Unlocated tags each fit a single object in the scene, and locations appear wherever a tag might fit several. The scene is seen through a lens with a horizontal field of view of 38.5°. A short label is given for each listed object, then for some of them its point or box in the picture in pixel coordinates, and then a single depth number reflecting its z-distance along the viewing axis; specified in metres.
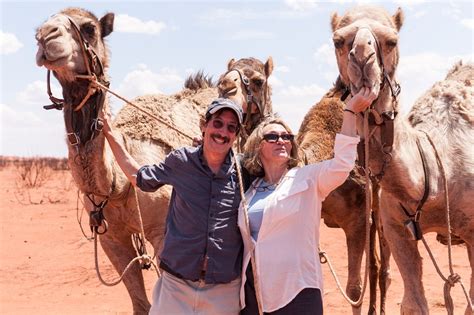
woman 3.50
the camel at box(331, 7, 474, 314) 3.90
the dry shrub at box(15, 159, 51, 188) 24.42
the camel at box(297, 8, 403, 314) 6.65
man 3.55
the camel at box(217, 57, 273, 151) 5.64
